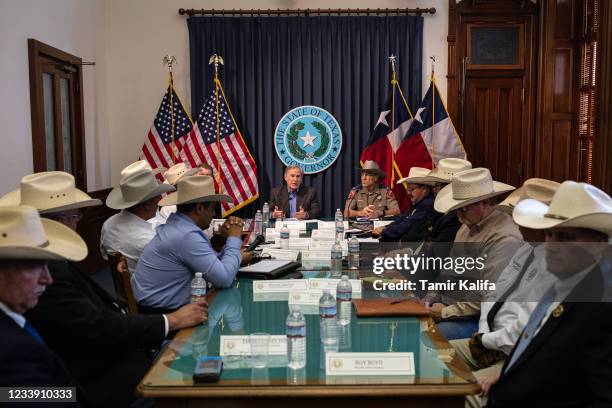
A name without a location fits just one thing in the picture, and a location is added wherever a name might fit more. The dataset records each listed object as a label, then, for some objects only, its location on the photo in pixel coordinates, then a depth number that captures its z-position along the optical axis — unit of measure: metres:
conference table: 1.64
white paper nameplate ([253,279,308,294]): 2.75
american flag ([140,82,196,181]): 6.73
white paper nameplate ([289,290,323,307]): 2.55
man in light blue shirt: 2.78
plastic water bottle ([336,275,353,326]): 2.35
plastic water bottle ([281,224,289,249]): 4.02
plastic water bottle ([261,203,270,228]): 4.95
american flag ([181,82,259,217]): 6.68
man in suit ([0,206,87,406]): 1.42
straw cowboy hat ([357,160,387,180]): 5.84
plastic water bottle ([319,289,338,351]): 2.04
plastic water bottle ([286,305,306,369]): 1.78
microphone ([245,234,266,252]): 3.87
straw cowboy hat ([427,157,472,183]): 4.02
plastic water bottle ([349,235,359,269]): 3.43
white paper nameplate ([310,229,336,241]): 4.31
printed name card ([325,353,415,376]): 1.73
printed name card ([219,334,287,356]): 1.91
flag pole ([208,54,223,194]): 6.66
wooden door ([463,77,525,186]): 6.93
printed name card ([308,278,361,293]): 2.68
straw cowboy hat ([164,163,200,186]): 5.62
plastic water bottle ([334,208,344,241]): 4.36
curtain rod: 6.80
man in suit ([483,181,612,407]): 1.51
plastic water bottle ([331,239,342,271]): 3.46
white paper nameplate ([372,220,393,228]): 4.95
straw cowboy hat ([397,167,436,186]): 4.09
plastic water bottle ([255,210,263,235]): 4.75
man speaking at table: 6.01
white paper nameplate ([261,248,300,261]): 3.61
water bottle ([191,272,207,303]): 2.53
